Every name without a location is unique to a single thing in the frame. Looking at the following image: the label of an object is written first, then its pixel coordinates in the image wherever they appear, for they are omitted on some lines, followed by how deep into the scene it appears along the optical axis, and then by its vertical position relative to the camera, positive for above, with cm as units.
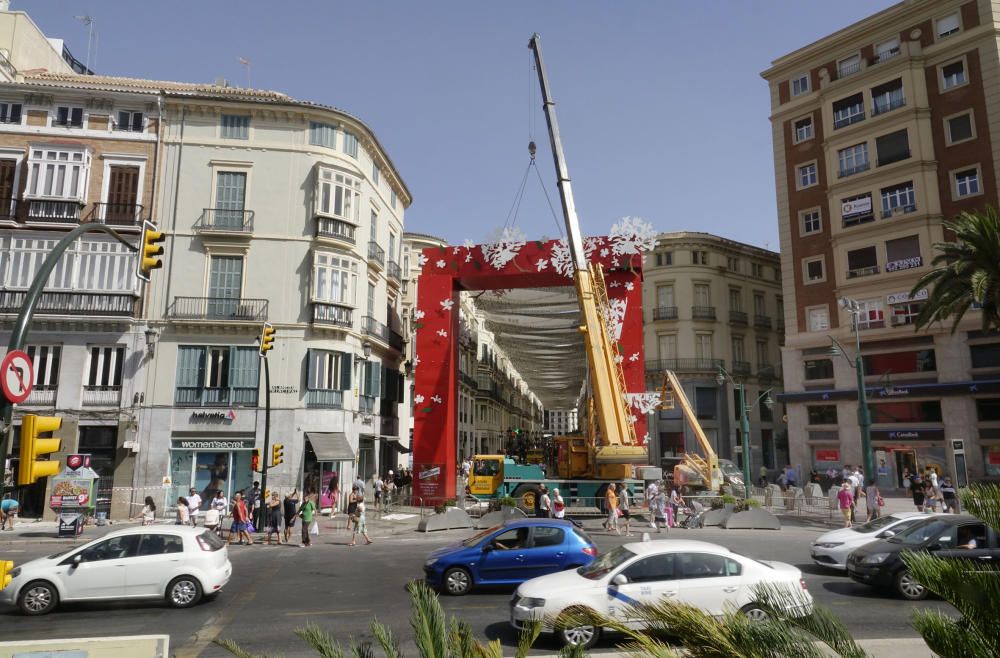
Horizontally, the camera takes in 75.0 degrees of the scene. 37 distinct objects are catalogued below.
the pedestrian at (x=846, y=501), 2328 -223
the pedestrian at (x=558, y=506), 2235 -229
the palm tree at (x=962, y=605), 376 -98
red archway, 2952 +621
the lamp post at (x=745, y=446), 2831 -35
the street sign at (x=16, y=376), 721 +73
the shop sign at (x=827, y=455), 3868 -103
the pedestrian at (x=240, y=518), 2084 -251
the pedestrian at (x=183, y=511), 2181 -238
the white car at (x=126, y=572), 1173 -241
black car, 1202 -203
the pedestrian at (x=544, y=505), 2194 -224
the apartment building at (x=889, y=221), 3456 +1248
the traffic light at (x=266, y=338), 2078 +320
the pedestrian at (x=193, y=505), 2283 -228
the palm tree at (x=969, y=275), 2184 +603
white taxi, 918 -209
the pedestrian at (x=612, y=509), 2209 -237
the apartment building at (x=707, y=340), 5262 +806
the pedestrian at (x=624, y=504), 2184 -226
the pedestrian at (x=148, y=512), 2438 -271
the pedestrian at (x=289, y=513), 2117 -238
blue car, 1280 -231
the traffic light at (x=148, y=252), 996 +285
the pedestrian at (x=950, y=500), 2292 -217
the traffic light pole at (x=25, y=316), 740 +152
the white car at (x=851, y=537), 1397 -218
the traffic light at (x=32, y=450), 687 -11
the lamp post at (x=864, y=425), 2394 +48
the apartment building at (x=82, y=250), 2798 +834
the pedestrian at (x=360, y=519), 2122 -258
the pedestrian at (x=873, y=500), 2292 -215
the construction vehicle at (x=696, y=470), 3212 -160
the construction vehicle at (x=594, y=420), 2322 +66
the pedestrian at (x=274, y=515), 2097 -242
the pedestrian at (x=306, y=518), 2062 -248
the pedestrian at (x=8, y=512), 2366 -265
